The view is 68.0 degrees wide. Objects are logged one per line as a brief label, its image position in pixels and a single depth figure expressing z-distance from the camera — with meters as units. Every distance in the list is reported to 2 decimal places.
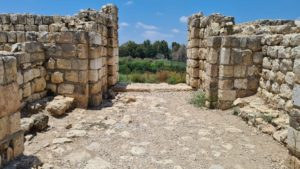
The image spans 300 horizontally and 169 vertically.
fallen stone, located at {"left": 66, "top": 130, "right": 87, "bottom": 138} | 3.88
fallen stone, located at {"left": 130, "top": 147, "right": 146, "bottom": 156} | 3.45
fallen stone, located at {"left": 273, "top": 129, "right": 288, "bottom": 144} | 3.66
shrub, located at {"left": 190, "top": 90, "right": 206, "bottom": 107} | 5.90
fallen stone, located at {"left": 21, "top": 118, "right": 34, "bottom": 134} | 3.69
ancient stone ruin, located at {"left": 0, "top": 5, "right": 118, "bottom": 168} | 2.95
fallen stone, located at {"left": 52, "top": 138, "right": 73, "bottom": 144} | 3.61
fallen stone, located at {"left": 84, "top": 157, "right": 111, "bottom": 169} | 3.05
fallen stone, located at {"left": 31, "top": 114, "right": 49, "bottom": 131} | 3.87
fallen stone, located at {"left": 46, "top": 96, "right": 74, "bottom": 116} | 4.60
